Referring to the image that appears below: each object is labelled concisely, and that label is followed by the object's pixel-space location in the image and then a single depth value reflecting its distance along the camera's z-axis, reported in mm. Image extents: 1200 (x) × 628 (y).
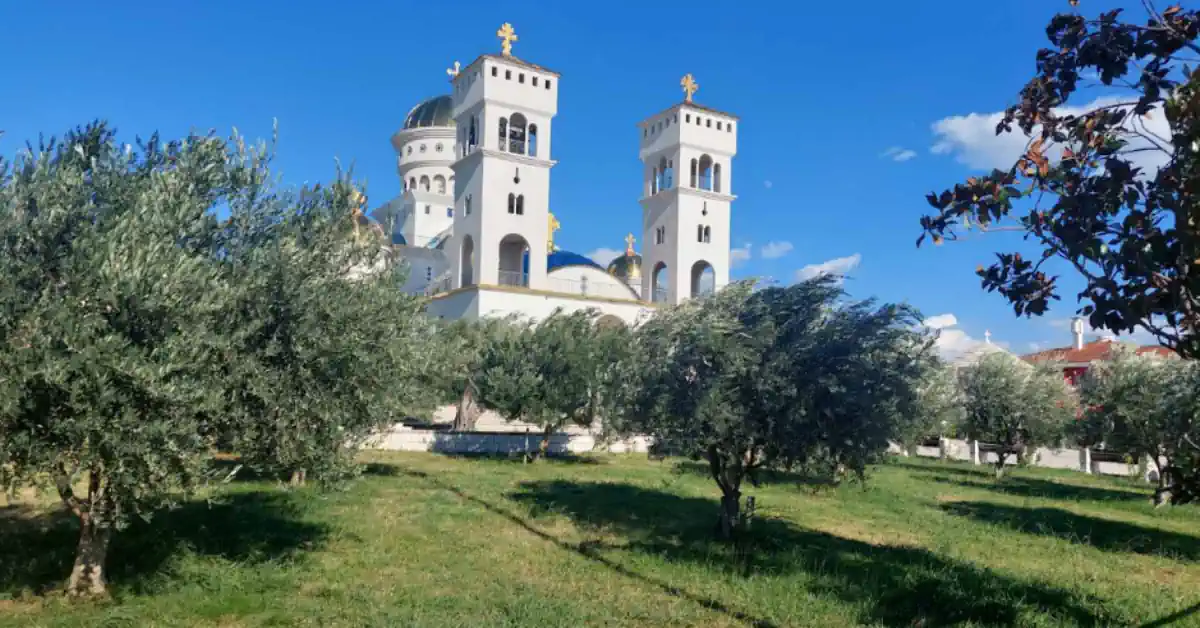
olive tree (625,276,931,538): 13438
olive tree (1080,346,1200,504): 21734
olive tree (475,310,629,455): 28500
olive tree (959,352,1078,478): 31047
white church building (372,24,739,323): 46281
